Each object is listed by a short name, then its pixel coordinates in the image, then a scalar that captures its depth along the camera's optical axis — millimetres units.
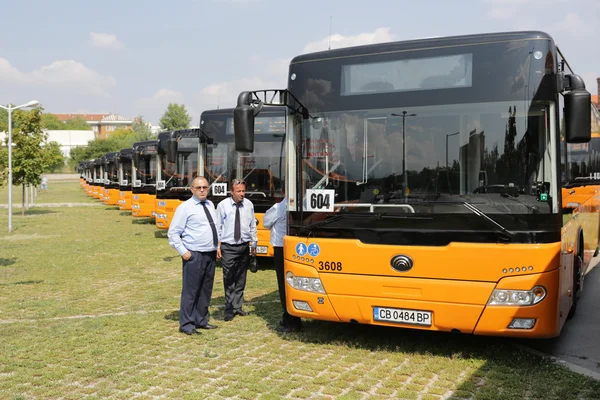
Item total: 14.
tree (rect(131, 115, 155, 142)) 111875
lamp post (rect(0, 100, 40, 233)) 23250
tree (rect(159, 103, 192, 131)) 106000
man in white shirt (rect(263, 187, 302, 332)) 8125
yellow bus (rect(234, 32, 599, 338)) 5895
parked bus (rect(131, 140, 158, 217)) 23827
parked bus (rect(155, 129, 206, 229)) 16906
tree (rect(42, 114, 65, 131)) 164875
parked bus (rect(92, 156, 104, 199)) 46416
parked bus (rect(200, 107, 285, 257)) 12820
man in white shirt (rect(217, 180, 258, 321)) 8633
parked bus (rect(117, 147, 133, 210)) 31641
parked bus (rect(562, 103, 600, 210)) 7180
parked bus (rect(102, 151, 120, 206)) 38075
